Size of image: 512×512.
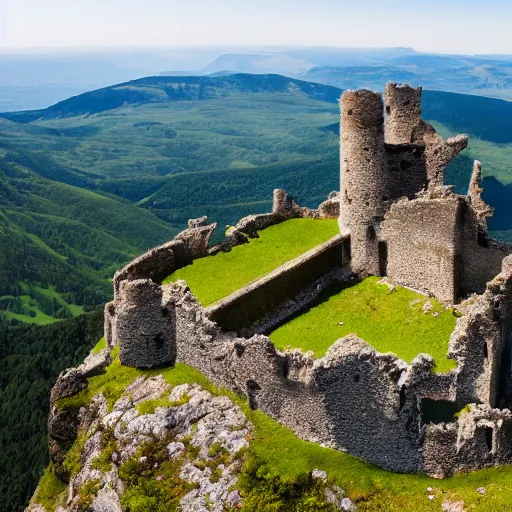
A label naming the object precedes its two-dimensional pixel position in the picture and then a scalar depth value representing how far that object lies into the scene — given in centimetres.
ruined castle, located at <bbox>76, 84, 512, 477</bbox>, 2898
